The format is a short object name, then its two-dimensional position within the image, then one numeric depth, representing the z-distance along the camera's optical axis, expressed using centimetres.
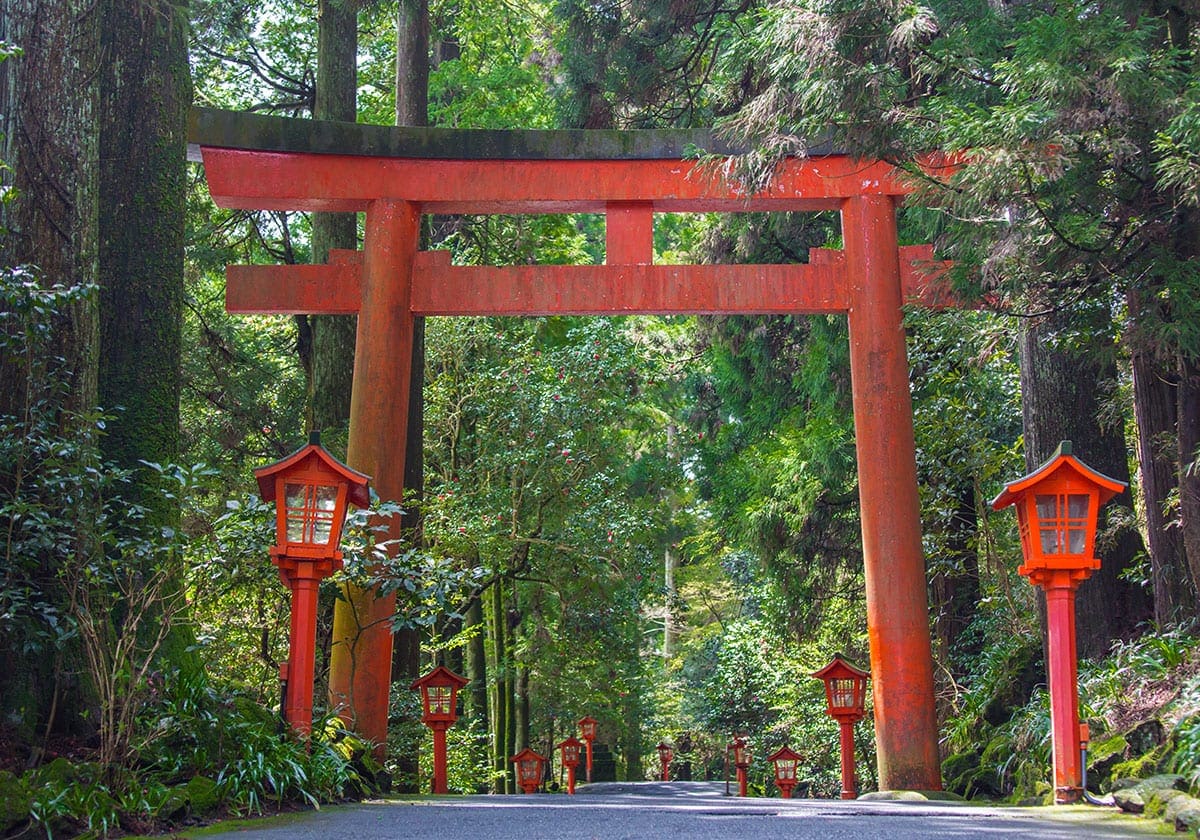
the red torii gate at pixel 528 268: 909
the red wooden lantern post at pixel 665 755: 2250
